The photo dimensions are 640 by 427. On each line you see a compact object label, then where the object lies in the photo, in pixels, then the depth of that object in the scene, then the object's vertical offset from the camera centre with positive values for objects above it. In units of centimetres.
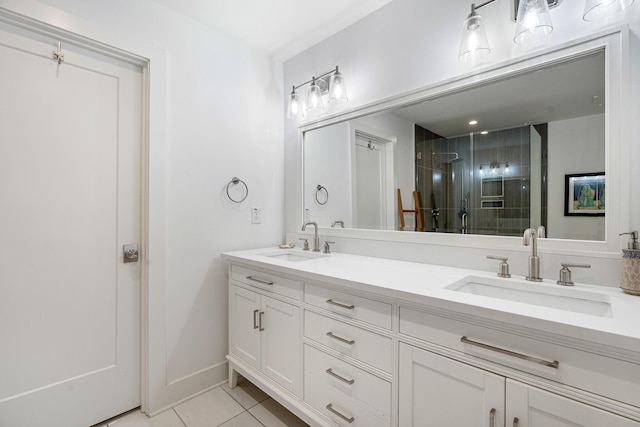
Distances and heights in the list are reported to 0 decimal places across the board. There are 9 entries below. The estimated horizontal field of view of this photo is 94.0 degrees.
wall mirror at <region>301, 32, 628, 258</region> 115 +30
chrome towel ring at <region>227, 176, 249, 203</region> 213 +19
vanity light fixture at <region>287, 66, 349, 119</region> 194 +83
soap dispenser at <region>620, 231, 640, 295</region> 101 -18
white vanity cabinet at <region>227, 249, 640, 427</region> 76 -47
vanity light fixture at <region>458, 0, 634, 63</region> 111 +77
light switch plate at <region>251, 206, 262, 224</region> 226 -2
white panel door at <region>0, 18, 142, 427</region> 142 -11
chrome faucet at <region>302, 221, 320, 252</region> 210 -20
